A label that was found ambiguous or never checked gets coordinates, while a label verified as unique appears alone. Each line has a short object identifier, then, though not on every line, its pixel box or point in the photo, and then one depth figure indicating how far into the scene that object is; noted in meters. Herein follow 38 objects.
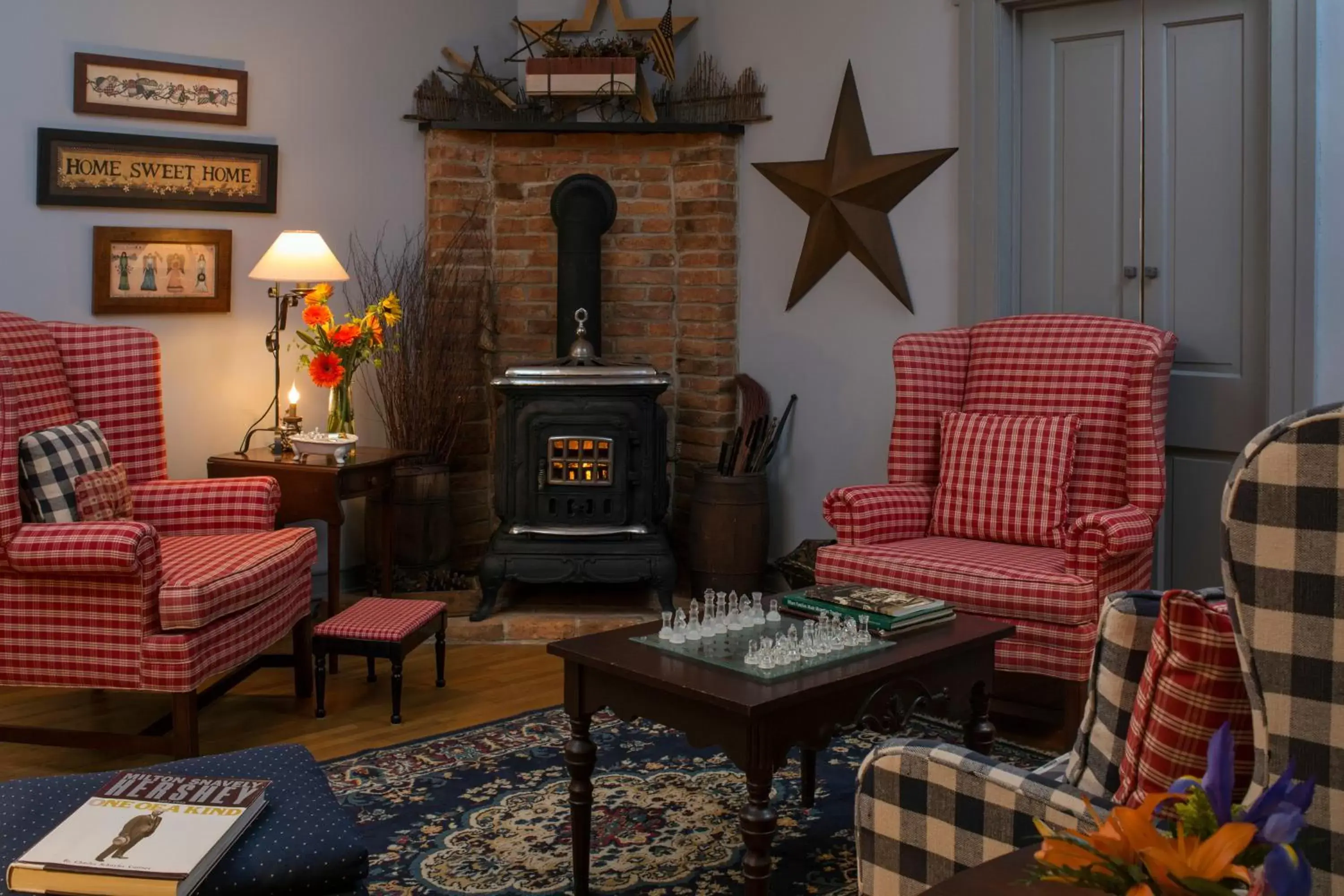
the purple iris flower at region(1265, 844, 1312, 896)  0.78
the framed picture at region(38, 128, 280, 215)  4.48
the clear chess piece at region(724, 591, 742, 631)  2.88
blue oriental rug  2.83
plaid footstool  3.81
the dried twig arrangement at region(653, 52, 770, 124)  5.40
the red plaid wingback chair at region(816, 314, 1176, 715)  3.52
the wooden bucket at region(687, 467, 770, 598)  5.04
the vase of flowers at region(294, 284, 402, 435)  4.54
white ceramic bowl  4.53
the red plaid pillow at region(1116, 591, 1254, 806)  1.39
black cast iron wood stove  4.85
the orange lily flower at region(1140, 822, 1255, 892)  0.76
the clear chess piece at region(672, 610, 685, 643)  2.78
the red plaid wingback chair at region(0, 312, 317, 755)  3.29
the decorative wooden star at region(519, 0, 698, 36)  5.54
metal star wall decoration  4.94
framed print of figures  4.59
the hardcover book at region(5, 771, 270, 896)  1.67
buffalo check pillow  3.51
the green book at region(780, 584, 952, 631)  2.90
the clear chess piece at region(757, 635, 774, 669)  2.59
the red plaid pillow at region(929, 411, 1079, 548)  3.92
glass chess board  2.58
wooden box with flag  5.31
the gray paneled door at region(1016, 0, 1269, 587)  4.10
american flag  5.46
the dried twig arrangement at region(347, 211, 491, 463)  5.18
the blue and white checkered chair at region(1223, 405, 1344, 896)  1.21
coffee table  2.40
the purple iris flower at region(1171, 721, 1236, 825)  0.80
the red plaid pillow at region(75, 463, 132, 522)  3.63
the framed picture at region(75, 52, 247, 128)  4.55
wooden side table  4.36
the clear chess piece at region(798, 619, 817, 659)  2.66
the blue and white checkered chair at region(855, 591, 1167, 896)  1.53
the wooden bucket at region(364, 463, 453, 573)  5.14
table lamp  4.51
